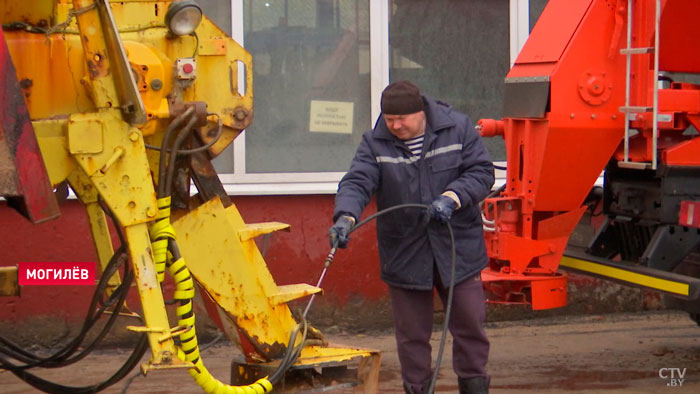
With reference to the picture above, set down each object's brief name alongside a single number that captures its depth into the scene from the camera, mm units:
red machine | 11055
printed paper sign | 14492
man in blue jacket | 9633
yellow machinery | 7527
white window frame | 14109
